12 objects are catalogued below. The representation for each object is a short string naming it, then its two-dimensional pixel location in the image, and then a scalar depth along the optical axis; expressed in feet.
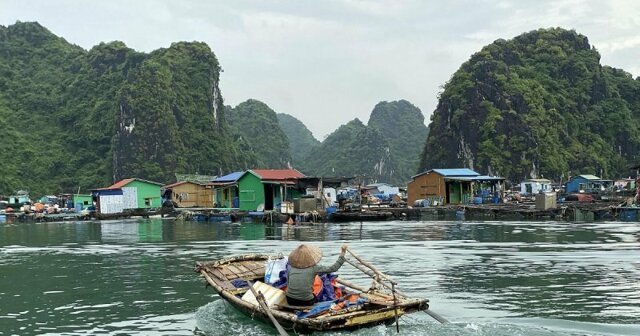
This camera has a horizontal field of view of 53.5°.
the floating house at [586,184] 177.17
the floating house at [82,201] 184.10
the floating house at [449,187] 150.30
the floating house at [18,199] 194.31
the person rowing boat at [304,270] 29.68
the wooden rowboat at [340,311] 25.84
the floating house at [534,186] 183.08
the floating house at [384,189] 228.88
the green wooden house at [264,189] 131.81
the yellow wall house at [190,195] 170.30
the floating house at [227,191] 146.00
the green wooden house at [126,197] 163.02
